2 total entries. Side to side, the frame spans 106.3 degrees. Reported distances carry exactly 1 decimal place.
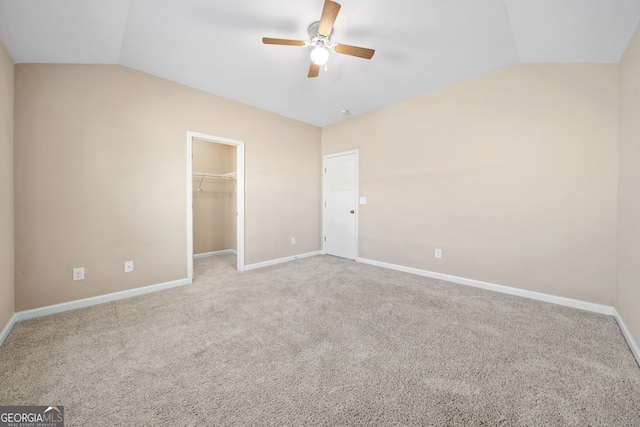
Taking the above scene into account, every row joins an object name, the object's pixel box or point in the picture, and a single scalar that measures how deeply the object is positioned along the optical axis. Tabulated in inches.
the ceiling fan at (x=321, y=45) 76.9
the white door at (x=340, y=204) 175.0
